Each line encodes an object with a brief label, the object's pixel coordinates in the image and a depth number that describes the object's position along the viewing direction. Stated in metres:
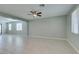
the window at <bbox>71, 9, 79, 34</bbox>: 1.83
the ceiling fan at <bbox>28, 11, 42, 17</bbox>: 2.29
